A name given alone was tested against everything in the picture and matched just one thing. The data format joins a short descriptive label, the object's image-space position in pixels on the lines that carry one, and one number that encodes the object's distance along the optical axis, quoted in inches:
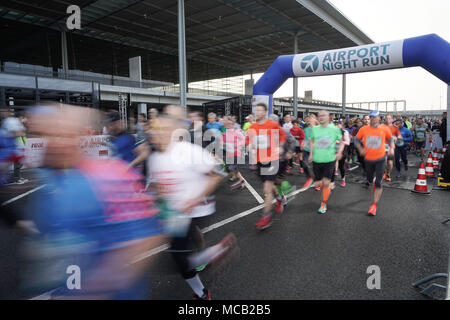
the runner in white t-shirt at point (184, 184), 98.0
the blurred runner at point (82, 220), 71.0
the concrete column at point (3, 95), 742.8
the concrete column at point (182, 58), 681.0
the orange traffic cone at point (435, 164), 410.8
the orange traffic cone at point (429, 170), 343.3
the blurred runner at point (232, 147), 313.7
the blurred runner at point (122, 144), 224.1
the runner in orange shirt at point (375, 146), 217.0
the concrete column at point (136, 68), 896.7
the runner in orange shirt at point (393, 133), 326.0
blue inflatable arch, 307.9
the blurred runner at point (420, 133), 490.6
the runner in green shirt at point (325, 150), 213.8
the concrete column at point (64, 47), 1038.8
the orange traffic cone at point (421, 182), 279.2
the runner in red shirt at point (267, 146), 203.2
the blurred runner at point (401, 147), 360.8
